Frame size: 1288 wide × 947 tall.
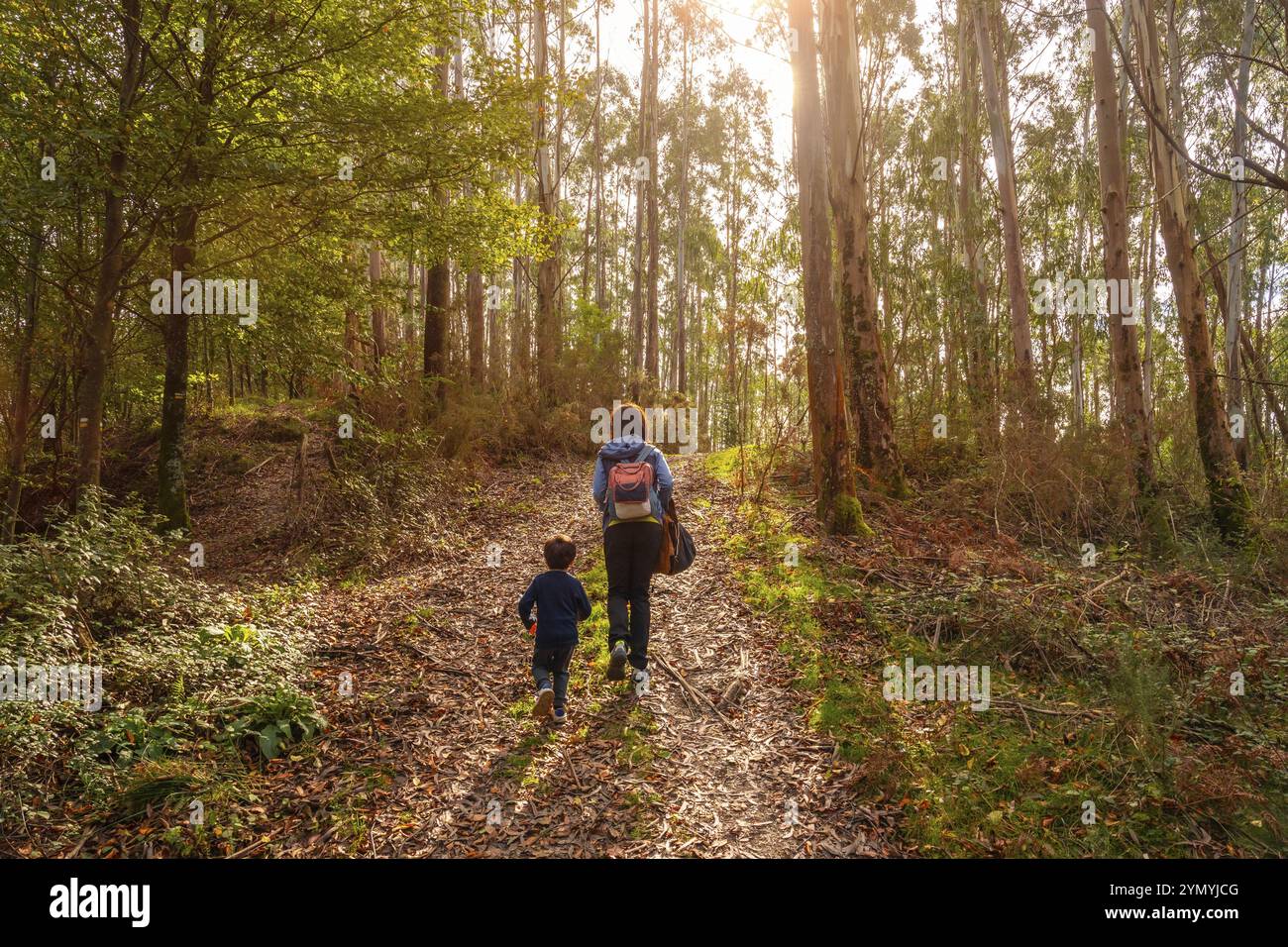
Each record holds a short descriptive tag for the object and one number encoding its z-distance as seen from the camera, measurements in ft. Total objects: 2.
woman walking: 15.56
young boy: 14.47
